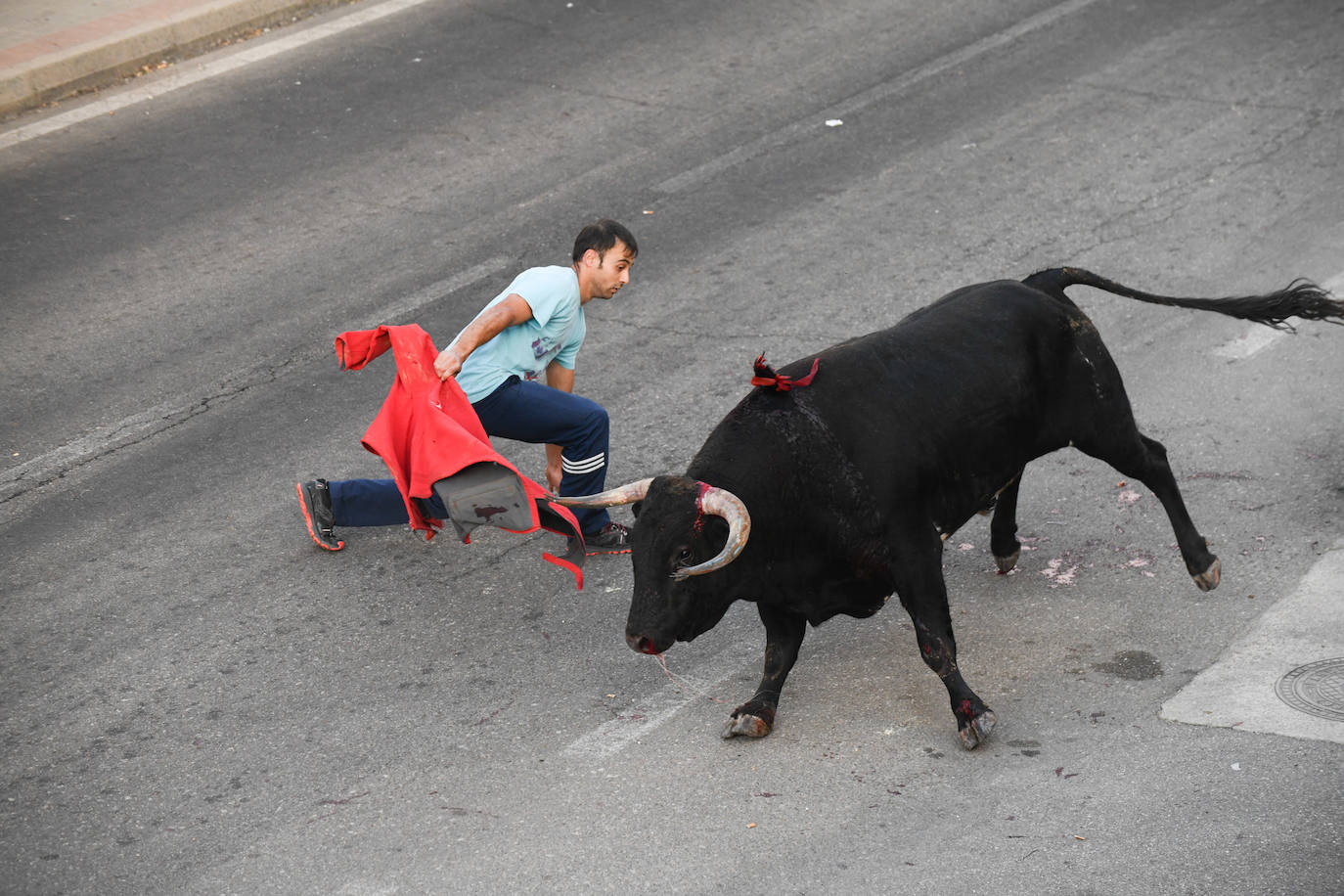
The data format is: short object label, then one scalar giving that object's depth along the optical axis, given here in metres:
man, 12.87
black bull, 9.88
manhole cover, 10.46
